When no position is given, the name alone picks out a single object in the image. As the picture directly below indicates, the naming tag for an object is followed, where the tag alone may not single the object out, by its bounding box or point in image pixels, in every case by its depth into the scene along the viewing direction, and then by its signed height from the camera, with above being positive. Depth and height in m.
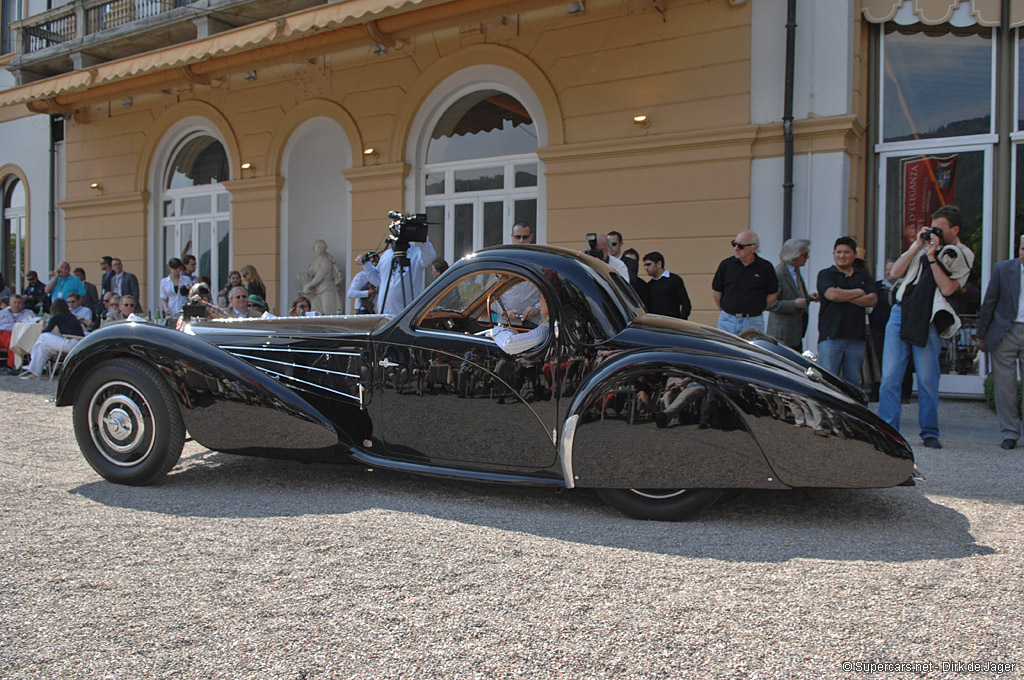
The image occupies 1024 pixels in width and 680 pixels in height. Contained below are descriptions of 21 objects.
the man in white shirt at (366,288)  8.17 +0.44
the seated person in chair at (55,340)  10.30 -0.20
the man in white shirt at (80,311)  11.82 +0.22
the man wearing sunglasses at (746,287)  6.27 +0.38
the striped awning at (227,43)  9.55 +3.97
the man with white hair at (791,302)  6.54 +0.27
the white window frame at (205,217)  14.38 +2.07
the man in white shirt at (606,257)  6.61 +0.66
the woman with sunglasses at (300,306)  9.19 +0.27
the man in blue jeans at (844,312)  6.02 +0.18
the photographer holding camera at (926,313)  5.50 +0.16
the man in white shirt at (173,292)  11.71 +0.53
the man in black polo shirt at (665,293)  7.41 +0.38
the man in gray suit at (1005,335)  5.71 +0.01
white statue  12.62 +0.76
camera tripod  6.12 +0.58
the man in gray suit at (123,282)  13.04 +0.74
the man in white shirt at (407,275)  7.22 +0.52
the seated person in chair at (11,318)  11.55 +0.09
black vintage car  3.43 -0.34
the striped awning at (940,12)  8.34 +3.58
